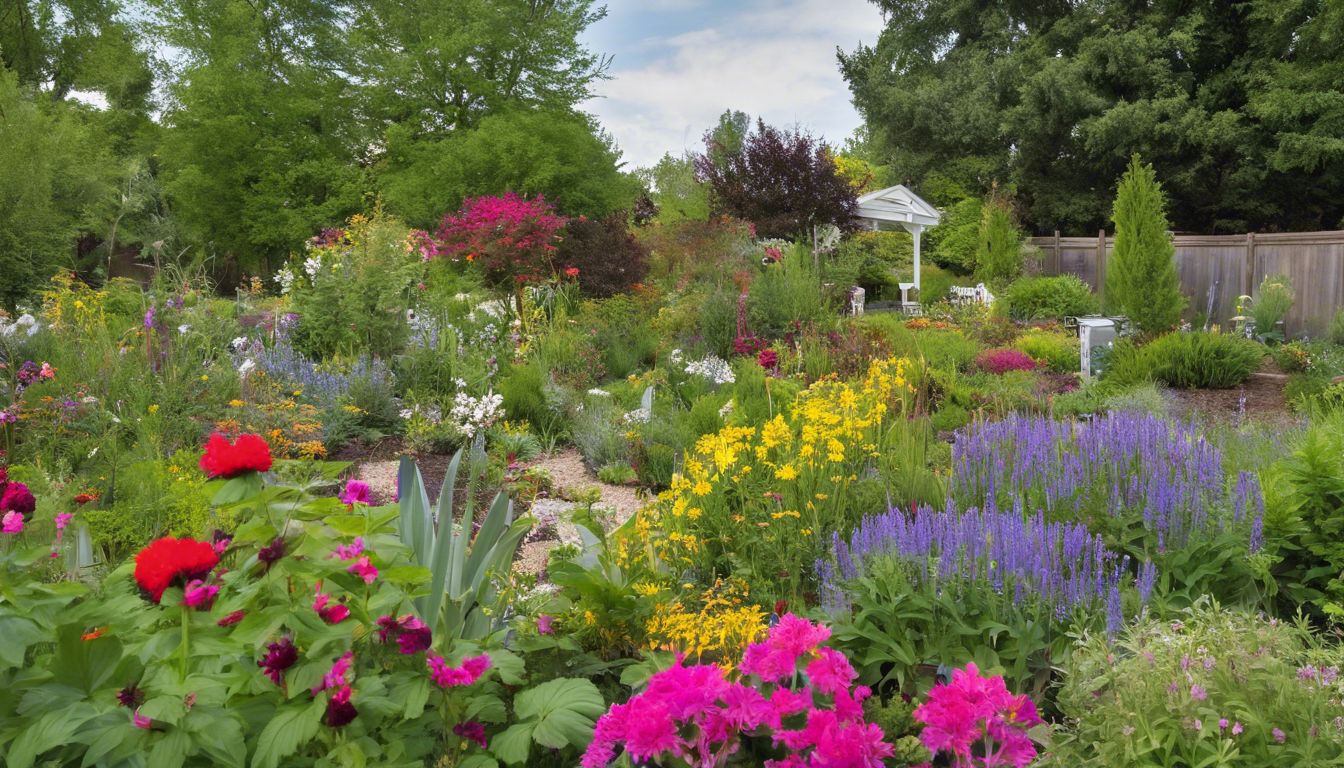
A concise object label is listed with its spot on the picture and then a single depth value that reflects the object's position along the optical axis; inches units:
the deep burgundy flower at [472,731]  66.9
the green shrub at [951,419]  269.3
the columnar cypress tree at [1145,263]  475.8
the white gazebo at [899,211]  727.7
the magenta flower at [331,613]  59.7
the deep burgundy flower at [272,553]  58.1
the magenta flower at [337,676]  57.3
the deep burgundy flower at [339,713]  56.0
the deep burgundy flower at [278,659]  57.7
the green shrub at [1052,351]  401.7
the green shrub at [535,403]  284.2
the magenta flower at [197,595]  52.8
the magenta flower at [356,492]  75.7
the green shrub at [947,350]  347.8
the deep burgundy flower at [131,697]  57.3
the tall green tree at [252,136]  796.6
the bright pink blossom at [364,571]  61.3
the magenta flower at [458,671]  64.1
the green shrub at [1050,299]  573.4
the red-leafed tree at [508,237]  438.0
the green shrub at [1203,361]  355.9
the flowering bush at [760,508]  115.6
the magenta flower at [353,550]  63.5
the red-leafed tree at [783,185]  621.6
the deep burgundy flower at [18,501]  67.2
